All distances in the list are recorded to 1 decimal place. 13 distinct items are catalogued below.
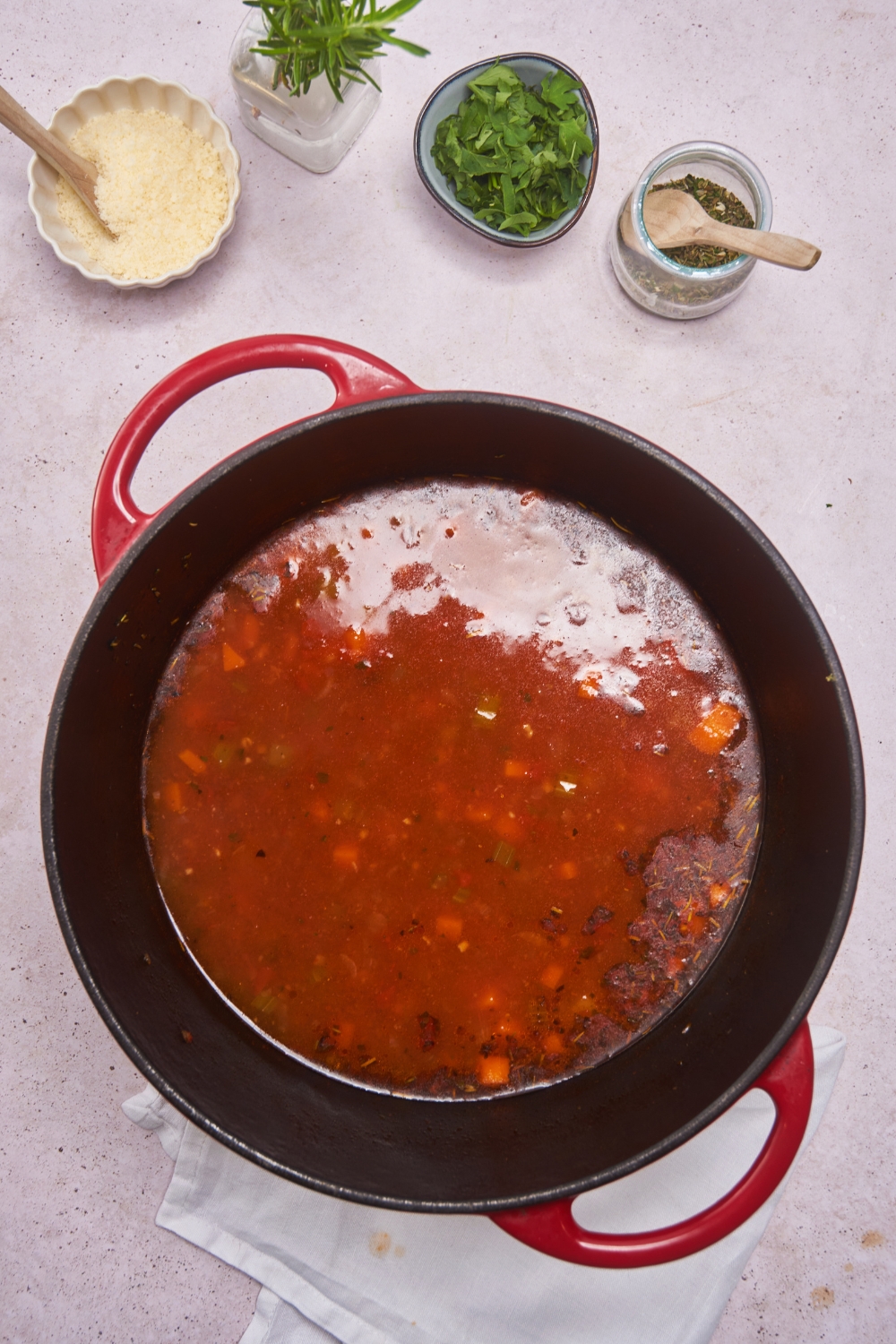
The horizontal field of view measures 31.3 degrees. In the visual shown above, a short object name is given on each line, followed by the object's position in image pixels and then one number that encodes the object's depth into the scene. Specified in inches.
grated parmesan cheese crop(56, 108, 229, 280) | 25.6
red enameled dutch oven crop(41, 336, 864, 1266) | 23.1
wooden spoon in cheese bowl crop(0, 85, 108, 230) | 24.5
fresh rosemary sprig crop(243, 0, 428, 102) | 23.3
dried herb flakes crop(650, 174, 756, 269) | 25.8
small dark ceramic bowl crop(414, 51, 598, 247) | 25.3
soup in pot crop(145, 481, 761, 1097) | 24.9
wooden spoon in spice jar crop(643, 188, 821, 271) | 24.5
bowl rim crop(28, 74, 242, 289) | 25.4
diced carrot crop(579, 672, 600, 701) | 25.4
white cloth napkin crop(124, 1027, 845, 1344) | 25.2
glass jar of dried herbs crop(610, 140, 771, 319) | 25.3
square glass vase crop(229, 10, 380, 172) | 25.1
